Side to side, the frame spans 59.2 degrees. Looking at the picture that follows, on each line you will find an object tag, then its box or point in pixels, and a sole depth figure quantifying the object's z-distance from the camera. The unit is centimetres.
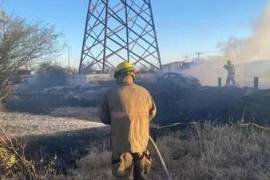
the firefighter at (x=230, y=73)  1316
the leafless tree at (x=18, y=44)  845
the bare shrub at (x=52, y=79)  1868
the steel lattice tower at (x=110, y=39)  1730
